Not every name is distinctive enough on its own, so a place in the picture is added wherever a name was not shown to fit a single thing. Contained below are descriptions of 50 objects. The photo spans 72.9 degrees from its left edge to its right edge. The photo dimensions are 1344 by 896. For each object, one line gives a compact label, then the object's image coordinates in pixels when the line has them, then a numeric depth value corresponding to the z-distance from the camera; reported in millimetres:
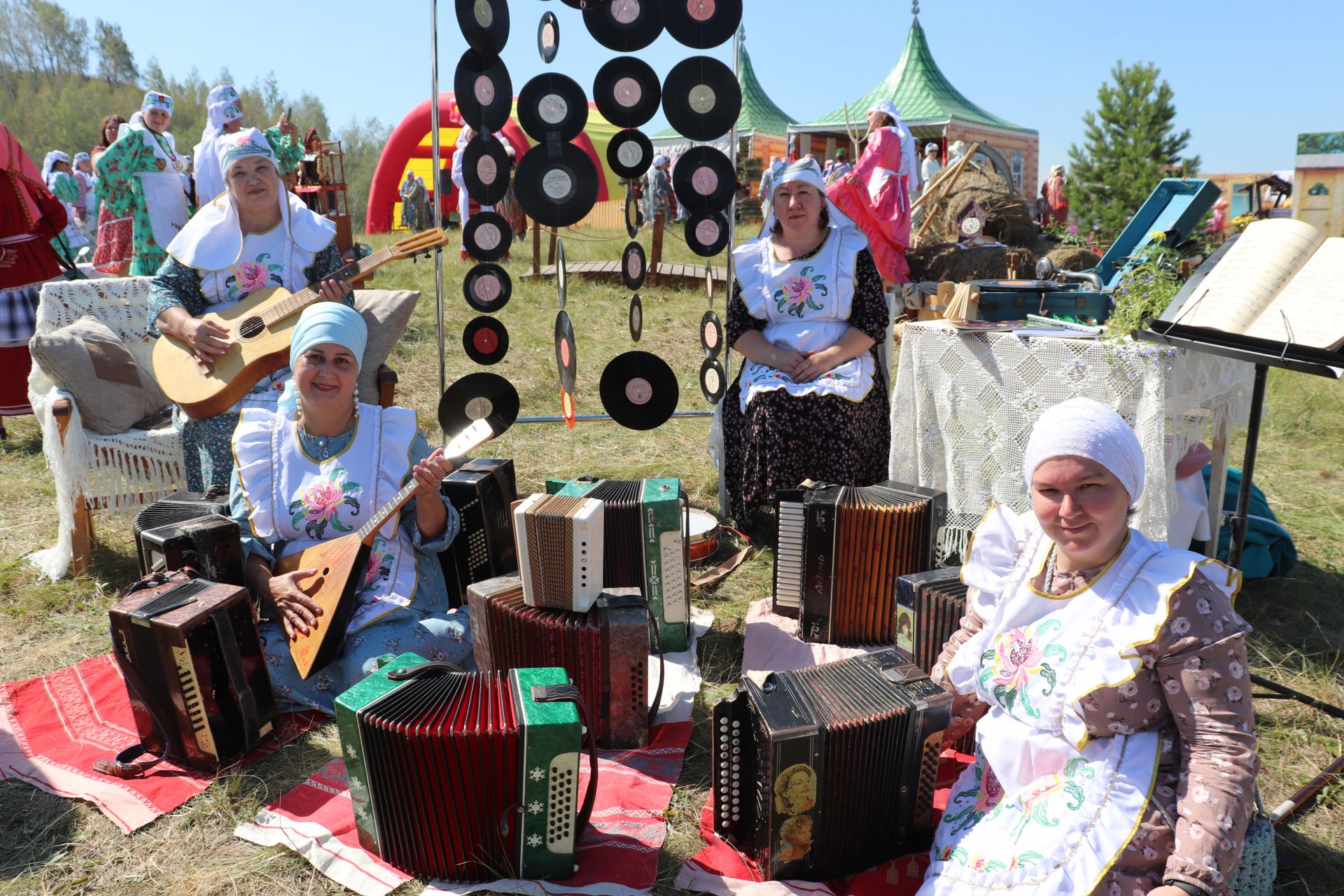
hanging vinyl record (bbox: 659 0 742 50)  4492
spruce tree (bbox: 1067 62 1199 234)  25031
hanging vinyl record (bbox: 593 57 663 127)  4680
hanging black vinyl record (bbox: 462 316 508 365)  5004
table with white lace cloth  3523
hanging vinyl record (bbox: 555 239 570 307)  4820
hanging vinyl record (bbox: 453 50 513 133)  4516
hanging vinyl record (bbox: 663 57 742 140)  4672
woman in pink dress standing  9445
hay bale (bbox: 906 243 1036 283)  10898
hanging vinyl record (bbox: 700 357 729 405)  5070
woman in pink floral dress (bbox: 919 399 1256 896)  1753
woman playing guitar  4027
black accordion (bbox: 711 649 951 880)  2227
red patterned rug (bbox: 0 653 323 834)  2758
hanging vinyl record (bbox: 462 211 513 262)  4750
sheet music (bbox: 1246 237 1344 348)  2453
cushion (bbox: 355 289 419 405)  4430
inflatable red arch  18359
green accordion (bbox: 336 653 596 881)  2205
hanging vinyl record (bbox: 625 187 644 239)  5148
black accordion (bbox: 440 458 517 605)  3715
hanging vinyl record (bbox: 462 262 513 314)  4867
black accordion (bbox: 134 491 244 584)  3033
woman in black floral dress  4359
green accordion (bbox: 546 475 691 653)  3420
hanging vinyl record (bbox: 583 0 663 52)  4492
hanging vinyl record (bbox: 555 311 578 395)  4961
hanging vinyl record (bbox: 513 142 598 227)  4609
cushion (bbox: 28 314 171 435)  4262
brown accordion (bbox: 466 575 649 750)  2861
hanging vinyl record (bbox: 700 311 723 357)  5023
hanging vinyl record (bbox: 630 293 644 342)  5293
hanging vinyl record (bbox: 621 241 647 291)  5098
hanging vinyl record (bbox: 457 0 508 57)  4391
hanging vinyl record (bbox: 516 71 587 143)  4602
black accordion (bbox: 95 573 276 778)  2678
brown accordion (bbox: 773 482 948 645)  3549
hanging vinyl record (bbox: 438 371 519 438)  5070
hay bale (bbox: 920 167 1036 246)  12992
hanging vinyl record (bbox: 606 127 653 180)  4867
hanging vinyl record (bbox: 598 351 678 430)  5121
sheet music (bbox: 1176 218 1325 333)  2676
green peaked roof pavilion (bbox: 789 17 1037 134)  22781
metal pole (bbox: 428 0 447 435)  4516
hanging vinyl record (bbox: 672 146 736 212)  4895
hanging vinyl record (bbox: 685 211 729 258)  4930
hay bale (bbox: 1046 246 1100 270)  11344
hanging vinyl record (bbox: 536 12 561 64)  4535
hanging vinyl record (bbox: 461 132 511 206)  4621
